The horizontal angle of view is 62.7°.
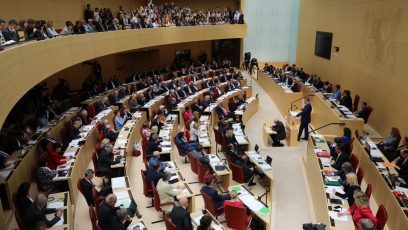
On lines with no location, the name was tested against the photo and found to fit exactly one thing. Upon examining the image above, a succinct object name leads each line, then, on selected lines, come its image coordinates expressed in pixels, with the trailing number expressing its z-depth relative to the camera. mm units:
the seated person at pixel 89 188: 7457
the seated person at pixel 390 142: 9680
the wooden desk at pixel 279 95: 16688
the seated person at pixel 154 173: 8031
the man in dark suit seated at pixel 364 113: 12834
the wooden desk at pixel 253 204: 6962
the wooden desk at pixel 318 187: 6372
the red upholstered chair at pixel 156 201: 7566
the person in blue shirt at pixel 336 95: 15289
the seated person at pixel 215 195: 7496
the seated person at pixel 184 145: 10875
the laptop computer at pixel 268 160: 9740
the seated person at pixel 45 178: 7809
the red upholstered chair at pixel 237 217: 7011
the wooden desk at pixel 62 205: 6320
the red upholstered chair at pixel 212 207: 7461
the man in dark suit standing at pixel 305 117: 12906
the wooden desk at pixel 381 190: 6539
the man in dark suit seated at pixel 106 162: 8688
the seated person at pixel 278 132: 12812
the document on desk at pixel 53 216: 6363
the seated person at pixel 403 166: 8070
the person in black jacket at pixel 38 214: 6113
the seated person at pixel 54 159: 8609
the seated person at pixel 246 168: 9516
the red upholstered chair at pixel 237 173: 9349
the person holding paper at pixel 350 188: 7008
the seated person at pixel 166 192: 7484
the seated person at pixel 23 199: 6547
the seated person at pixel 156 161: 8196
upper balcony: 6180
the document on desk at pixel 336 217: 6431
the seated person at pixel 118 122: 12352
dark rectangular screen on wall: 19031
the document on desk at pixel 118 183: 7781
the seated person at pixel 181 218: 6215
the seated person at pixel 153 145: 9867
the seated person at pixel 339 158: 8469
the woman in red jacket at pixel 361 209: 6051
